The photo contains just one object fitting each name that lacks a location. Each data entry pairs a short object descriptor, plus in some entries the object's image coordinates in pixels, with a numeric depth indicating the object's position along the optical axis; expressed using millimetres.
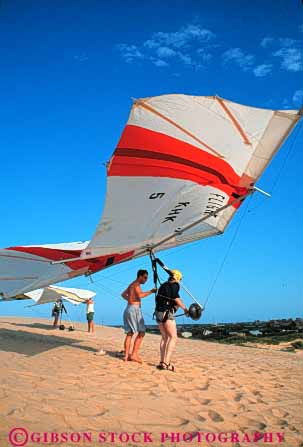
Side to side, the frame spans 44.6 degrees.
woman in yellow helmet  6387
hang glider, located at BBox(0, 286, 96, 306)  16077
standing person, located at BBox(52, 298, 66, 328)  18862
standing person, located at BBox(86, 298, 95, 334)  17203
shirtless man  7121
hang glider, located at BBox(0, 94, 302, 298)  6832
